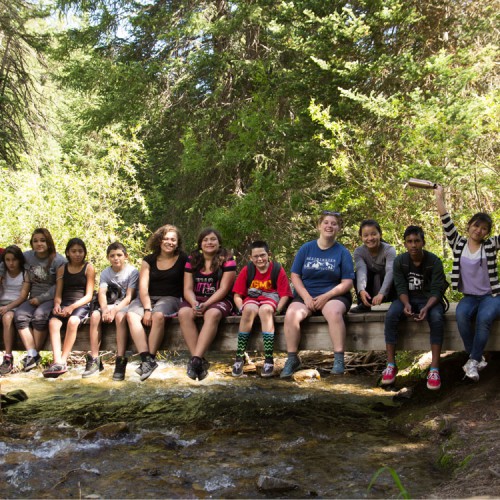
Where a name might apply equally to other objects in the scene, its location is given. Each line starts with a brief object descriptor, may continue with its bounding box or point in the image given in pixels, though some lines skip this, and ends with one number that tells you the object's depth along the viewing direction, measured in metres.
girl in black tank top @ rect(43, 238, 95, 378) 6.76
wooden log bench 6.19
